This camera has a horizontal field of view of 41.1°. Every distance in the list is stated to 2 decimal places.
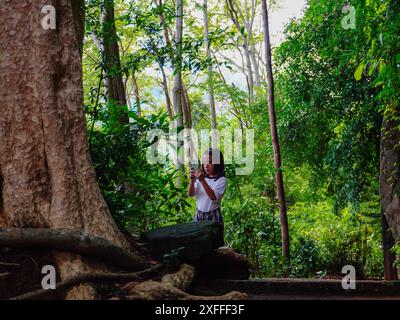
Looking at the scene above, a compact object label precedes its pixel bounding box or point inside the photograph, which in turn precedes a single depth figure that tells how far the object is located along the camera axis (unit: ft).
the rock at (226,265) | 17.37
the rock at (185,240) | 15.74
